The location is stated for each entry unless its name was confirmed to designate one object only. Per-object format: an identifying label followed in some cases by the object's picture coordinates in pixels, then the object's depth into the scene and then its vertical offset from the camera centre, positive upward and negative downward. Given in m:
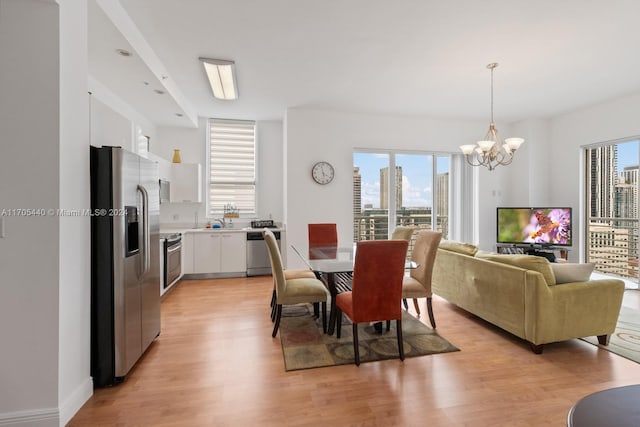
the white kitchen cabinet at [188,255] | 4.97 -0.72
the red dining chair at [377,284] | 2.32 -0.58
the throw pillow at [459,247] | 3.24 -0.41
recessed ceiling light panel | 3.44 +1.75
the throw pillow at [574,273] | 2.59 -0.54
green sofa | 2.49 -0.80
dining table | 2.72 -0.51
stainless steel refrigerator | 2.07 -0.38
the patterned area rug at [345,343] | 2.46 -1.22
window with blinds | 5.77 +0.90
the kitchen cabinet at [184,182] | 5.17 +0.53
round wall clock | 5.16 +0.69
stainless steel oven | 4.11 -0.68
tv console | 5.14 -0.70
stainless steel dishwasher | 5.24 -0.75
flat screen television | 5.10 -0.26
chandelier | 3.54 +0.80
